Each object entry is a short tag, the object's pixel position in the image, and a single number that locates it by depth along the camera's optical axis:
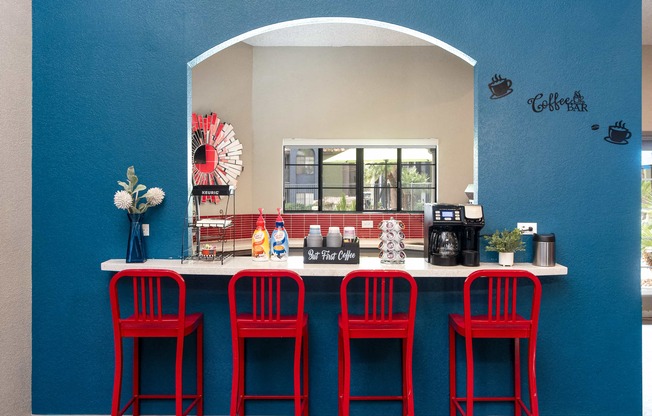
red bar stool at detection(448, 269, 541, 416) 2.18
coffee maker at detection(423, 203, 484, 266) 2.50
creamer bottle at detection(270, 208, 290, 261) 2.63
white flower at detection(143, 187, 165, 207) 2.60
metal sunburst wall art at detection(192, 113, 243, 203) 4.79
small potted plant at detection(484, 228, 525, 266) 2.51
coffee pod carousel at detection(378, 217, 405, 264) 2.56
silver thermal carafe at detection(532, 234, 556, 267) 2.52
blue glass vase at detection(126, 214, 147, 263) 2.57
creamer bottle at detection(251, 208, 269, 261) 2.62
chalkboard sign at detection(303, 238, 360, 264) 2.53
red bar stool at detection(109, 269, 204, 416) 2.21
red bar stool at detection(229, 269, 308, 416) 2.16
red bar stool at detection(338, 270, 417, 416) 2.15
